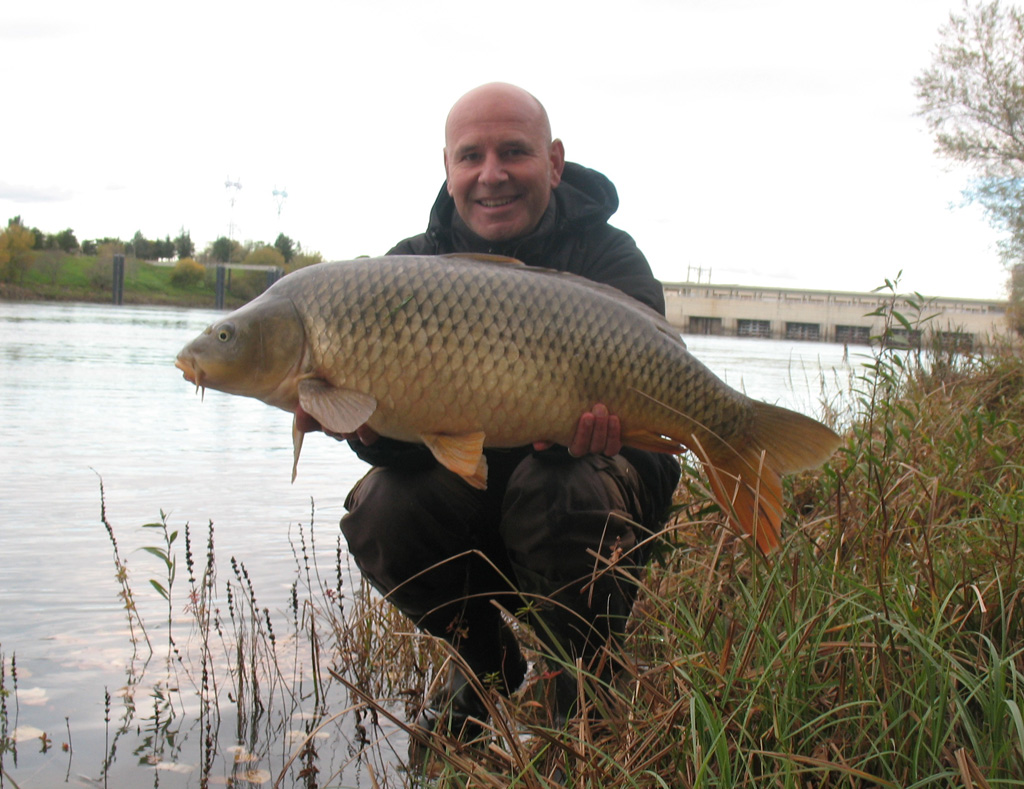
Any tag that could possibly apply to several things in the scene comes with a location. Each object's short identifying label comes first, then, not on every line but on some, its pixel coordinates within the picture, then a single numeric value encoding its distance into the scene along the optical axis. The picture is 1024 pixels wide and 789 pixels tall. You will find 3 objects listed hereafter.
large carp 1.80
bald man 1.98
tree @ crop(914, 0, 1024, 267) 14.63
